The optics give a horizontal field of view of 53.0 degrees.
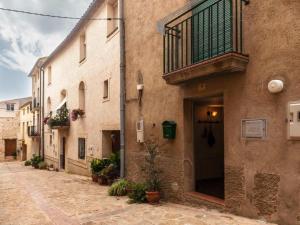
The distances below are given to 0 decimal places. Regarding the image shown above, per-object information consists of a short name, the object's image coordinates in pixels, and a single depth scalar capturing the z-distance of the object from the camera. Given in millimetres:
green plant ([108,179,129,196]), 9555
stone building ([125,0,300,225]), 5051
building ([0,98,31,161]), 43719
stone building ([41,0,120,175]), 12516
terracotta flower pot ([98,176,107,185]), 12055
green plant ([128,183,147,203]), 8234
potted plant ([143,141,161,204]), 7957
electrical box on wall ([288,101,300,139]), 4844
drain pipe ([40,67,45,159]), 25898
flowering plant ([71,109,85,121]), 15852
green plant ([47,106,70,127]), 18141
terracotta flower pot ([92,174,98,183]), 12552
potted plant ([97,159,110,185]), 12008
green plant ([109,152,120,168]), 12009
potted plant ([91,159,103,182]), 12516
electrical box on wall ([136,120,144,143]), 9367
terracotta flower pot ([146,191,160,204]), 7930
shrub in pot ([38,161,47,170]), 24091
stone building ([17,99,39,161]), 34247
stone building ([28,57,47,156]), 27219
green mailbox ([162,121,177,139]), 7828
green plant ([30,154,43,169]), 25766
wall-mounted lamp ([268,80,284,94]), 5066
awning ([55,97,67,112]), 18641
